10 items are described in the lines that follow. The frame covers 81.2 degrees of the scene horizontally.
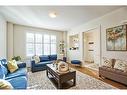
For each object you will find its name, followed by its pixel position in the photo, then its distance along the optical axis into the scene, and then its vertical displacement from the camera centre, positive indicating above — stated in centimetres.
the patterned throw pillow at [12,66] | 234 -60
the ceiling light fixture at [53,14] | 287 +133
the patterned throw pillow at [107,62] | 264 -53
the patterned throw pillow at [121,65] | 226 -55
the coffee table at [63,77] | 198 -82
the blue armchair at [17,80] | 151 -74
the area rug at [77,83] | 211 -110
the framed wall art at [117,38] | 255 +35
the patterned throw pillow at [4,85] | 94 -48
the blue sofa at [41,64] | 345 -76
